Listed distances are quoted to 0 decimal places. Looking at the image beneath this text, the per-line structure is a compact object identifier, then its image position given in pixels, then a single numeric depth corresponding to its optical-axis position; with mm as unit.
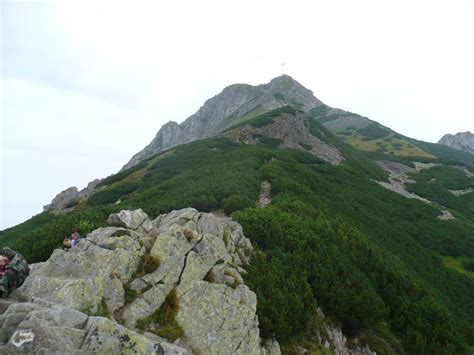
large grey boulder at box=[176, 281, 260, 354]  10820
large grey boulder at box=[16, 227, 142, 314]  9930
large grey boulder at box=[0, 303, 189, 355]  7479
